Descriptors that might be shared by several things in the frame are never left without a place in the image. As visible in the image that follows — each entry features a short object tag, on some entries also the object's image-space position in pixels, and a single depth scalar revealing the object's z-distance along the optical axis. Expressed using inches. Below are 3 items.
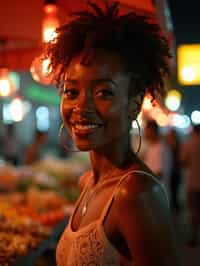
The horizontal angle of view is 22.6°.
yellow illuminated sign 223.6
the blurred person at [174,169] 410.0
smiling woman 63.1
